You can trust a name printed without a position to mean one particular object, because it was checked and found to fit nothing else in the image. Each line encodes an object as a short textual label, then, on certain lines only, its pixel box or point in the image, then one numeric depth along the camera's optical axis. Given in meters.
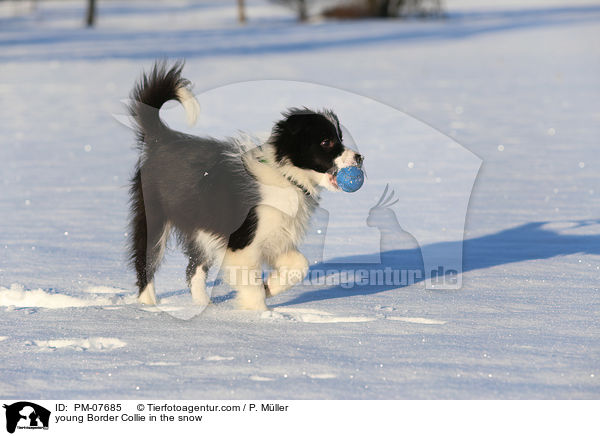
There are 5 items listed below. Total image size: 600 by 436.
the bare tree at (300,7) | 61.87
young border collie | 7.90
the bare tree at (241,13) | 60.03
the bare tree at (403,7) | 61.97
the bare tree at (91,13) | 58.44
